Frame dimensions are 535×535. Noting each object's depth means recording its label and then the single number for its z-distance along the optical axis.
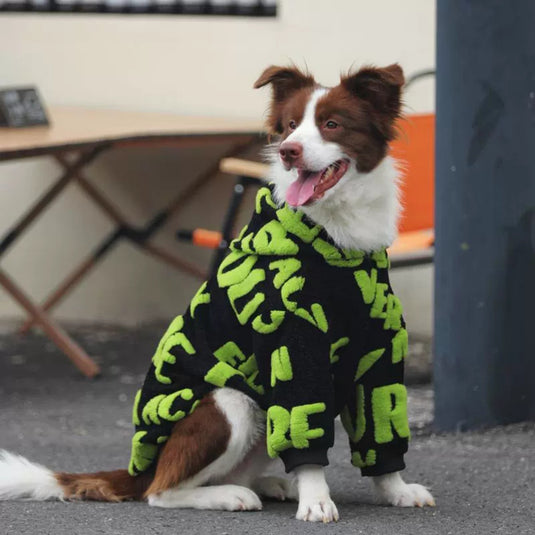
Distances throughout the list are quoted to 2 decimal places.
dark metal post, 6.93
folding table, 8.81
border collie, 5.33
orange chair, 9.17
